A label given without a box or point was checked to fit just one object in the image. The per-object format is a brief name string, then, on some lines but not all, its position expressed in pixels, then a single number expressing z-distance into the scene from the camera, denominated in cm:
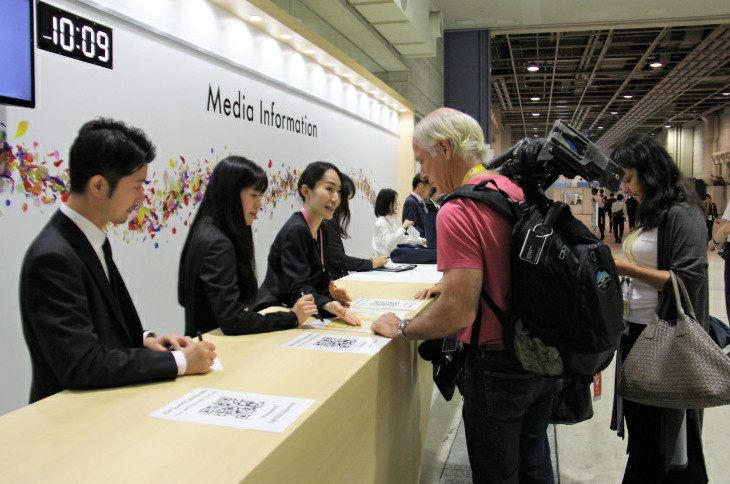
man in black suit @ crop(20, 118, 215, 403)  123
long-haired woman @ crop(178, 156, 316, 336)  181
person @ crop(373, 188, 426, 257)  508
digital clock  228
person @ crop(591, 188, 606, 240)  1725
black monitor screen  198
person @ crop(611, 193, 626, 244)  1496
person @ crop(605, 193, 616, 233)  1611
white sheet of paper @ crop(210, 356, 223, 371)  149
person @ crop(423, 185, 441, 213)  550
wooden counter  96
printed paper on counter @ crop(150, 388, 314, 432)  114
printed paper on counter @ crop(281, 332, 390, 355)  169
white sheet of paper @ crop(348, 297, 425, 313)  234
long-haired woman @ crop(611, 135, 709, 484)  207
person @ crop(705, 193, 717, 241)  1262
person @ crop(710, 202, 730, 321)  356
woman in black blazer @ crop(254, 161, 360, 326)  229
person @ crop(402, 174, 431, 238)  559
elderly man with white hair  148
